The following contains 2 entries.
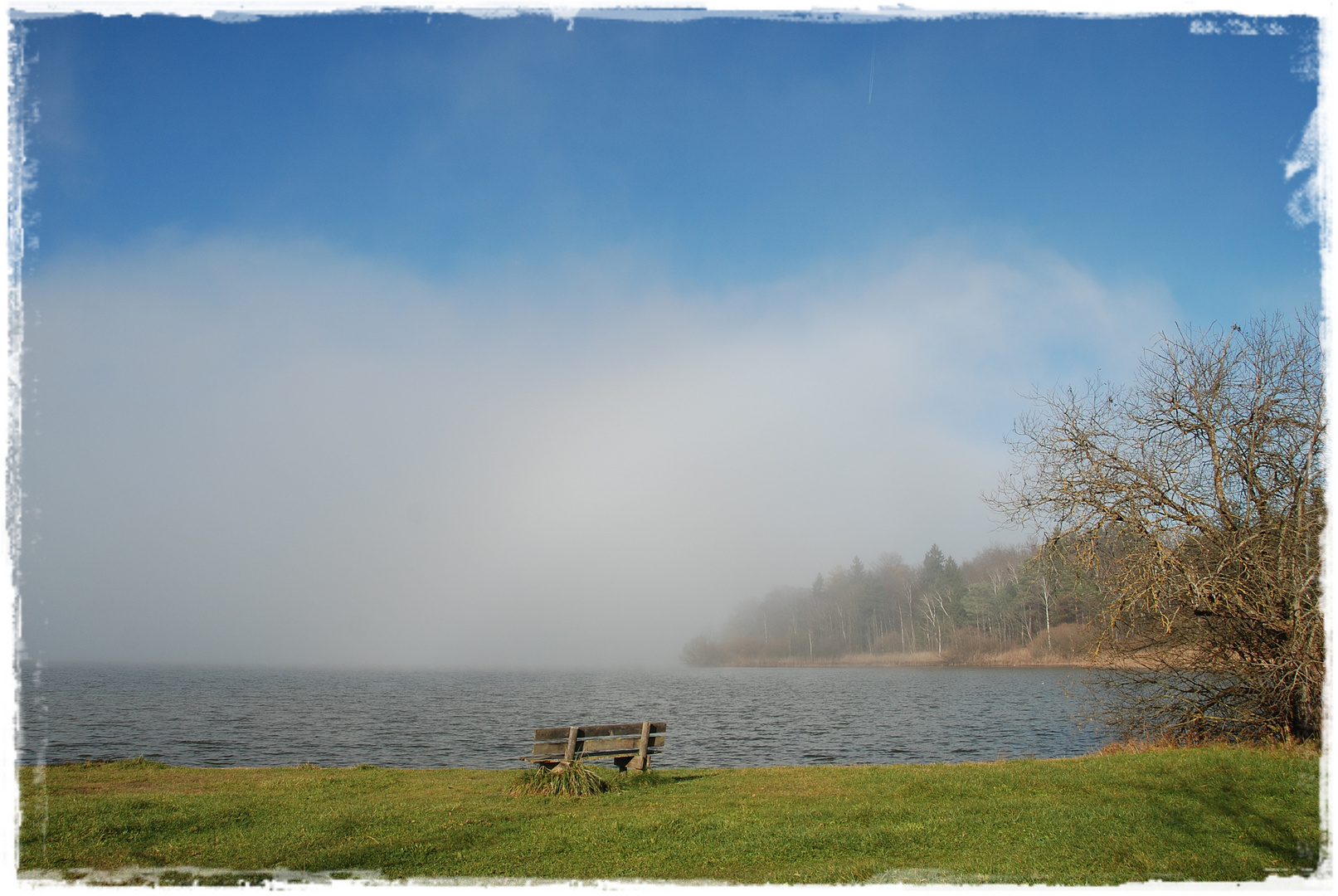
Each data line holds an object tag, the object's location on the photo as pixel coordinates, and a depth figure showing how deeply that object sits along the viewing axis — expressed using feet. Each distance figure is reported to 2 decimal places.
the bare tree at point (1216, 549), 47.88
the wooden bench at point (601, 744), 46.80
